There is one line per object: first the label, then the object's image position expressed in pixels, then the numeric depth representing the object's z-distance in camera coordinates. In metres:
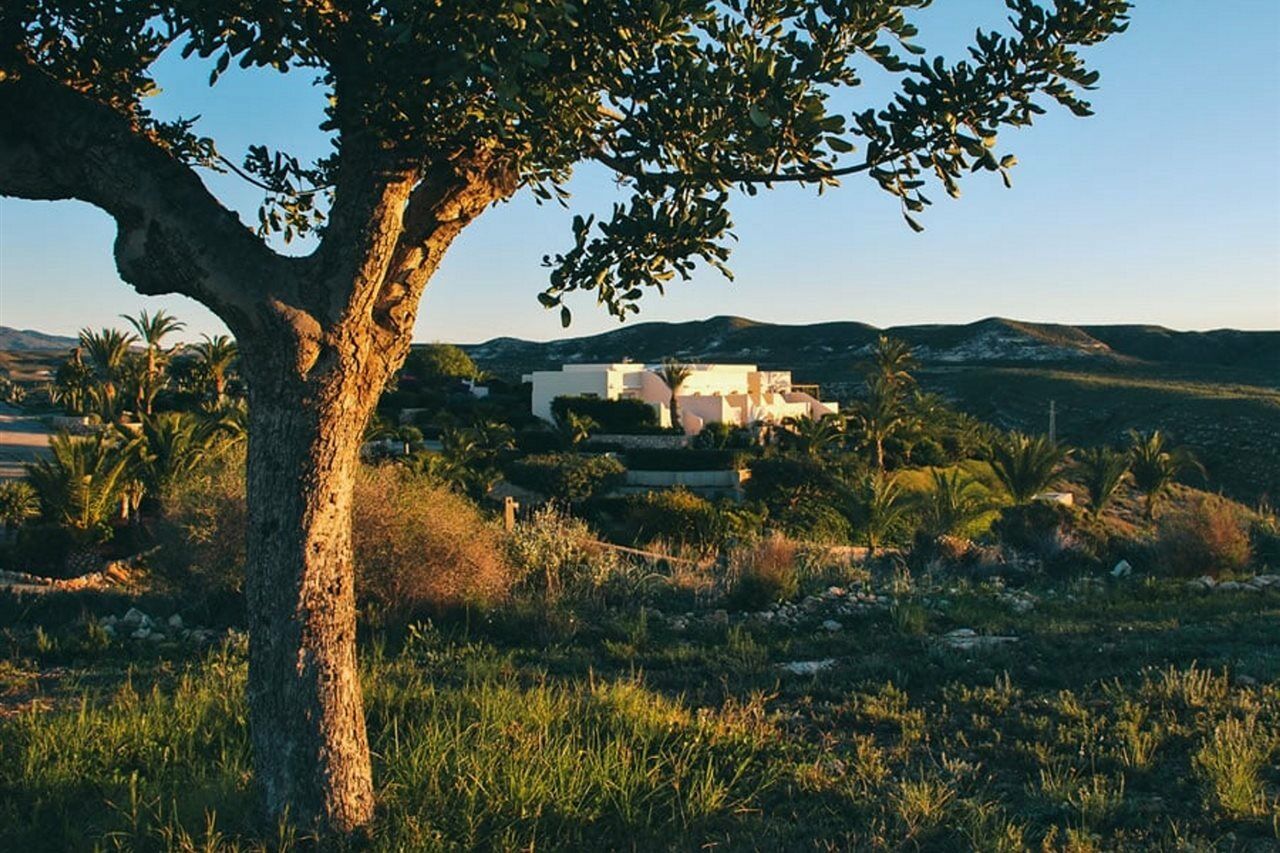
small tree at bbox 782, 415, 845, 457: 44.38
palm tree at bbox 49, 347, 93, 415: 45.62
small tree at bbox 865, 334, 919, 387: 43.28
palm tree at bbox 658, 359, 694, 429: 51.88
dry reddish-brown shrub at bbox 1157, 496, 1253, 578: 15.40
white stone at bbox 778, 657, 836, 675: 7.77
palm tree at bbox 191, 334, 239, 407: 47.31
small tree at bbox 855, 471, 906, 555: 26.09
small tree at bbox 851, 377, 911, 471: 40.69
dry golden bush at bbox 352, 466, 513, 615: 10.09
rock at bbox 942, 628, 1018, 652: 8.50
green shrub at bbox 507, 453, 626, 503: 36.22
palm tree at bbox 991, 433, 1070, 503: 31.98
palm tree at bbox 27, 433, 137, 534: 19.39
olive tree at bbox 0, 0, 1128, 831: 3.93
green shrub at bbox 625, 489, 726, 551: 29.73
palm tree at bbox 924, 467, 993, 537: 21.41
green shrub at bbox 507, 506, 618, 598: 11.48
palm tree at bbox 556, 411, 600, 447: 44.34
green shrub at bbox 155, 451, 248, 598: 11.02
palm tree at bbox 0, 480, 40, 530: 21.12
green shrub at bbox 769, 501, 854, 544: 33.32
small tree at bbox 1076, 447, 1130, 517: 32.22
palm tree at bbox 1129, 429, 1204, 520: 35.72
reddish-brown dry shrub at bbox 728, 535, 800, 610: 11.34
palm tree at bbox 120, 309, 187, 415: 40.19
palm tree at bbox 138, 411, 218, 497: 21.59
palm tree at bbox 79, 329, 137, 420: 41.75
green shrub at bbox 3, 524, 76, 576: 18.88
